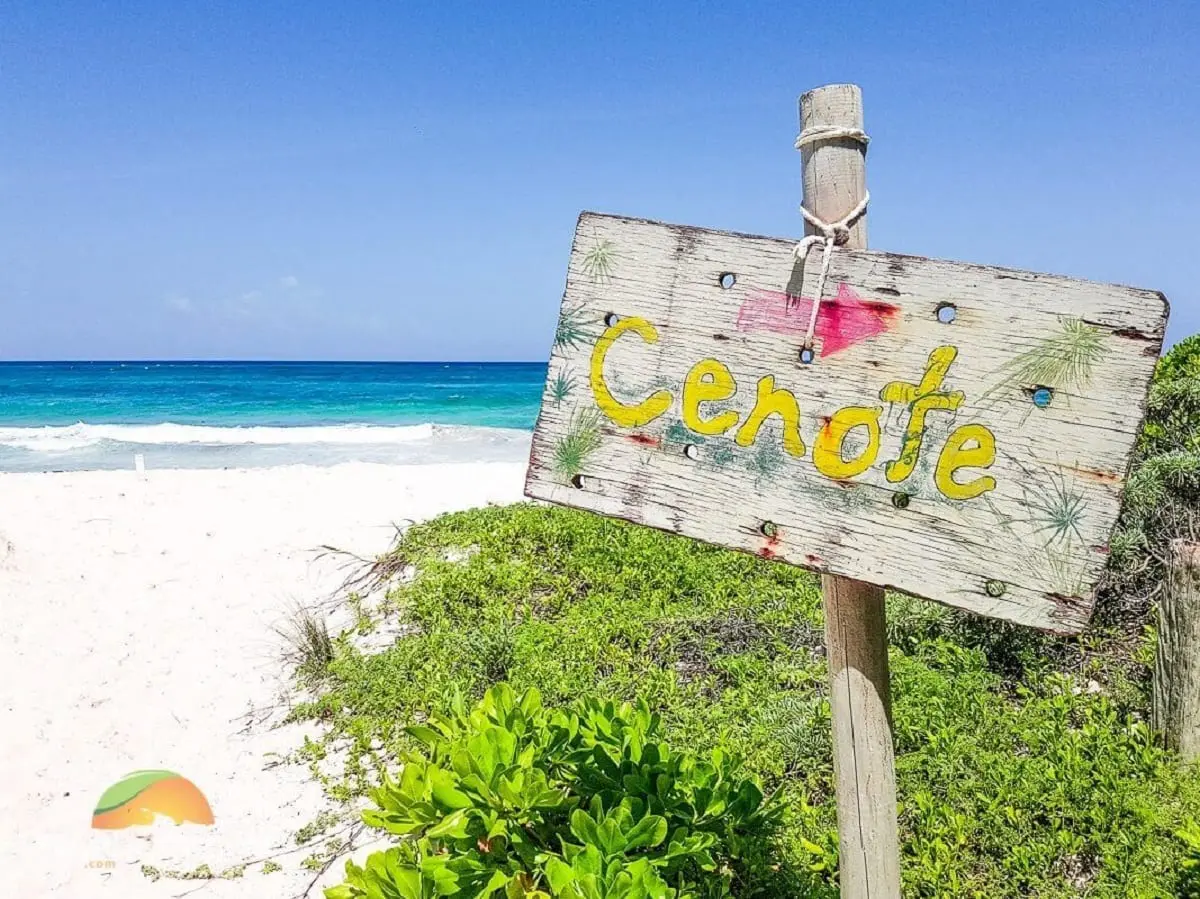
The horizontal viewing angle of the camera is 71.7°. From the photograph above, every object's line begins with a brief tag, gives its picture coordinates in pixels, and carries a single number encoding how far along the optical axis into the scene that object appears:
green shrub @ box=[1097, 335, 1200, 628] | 4.71
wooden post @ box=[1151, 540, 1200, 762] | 3.49
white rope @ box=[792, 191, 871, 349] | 1.64
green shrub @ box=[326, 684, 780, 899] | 1.92
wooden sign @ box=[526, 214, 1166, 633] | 1.47
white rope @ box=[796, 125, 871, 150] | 1.81
